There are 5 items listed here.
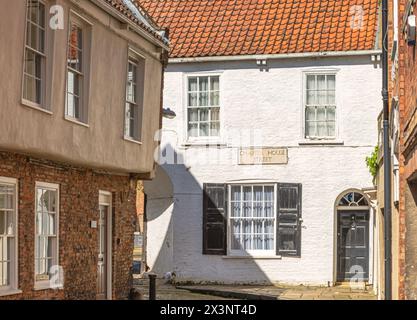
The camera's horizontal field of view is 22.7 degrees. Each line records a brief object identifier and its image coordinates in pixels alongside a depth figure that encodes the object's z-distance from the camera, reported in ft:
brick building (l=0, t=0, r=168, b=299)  53.21
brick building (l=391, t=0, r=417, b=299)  49.88
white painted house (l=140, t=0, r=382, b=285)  92.32
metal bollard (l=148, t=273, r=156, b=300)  68.08
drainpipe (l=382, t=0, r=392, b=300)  61.72
